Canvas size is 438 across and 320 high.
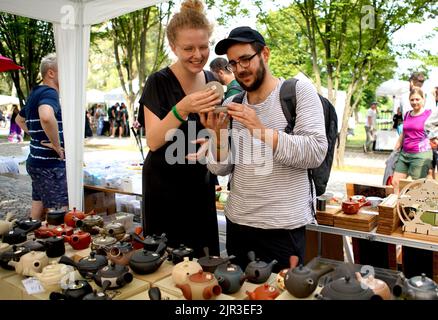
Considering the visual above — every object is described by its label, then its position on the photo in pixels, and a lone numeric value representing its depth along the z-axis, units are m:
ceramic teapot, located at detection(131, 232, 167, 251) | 1.50
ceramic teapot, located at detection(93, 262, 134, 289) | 1.25
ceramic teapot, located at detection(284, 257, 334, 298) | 1.12
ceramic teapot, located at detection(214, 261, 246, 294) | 1.21
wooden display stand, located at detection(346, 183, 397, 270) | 2.51
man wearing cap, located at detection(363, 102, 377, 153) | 11.12
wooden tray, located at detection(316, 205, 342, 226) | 2.39
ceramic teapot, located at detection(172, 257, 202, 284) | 1.24
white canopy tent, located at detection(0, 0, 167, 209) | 2.77
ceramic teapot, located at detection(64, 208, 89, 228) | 1.98
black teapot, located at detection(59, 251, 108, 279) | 1.36
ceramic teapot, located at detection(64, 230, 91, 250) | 1.67
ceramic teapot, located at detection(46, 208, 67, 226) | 2.04
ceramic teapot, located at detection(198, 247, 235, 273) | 1.33
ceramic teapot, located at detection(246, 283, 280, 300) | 1.16
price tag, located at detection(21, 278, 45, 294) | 1.29
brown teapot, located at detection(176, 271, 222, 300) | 1.15
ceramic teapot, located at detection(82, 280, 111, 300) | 1.12
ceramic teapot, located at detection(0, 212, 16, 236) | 1.84
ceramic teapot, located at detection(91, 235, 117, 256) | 1.57
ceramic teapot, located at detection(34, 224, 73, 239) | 1.79
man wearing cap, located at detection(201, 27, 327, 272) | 1.39
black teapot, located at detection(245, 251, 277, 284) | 1.27
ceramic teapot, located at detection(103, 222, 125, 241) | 1.83
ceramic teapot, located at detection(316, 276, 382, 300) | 1.01
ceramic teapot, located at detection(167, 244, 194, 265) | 1.45
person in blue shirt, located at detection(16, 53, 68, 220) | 3.08
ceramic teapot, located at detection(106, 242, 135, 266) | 1.44
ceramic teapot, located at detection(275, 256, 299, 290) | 1.21
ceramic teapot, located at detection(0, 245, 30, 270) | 1.47
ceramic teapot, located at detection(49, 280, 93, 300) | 1.15
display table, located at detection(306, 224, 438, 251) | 2.03
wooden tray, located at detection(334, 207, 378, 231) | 2.25
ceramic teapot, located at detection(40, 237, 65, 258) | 1.58
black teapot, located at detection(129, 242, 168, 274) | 1.36
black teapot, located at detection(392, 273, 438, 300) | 1.03
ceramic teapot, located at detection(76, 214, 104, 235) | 1.88
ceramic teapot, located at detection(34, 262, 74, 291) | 1.29
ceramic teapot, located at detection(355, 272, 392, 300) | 1.08
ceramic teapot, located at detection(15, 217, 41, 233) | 1.84
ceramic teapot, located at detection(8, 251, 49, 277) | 1.41
